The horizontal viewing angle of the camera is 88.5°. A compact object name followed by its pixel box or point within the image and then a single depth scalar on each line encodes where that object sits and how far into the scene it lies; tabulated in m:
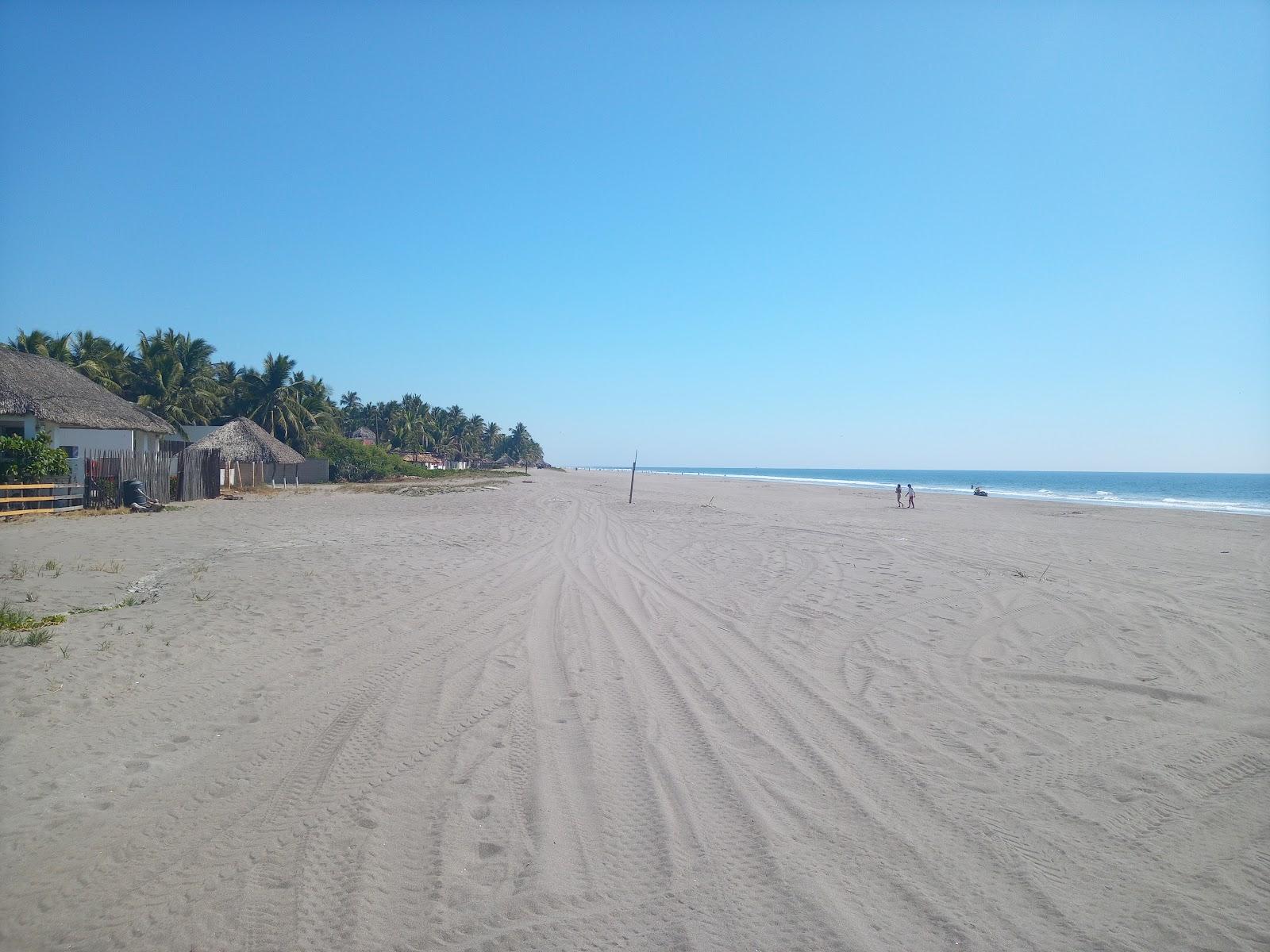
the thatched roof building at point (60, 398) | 18.52
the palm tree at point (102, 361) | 32.44
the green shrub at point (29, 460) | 16.11
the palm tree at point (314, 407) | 44.41
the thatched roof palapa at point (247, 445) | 30.78
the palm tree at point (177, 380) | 35.97
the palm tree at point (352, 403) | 81.25
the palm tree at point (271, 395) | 41.09
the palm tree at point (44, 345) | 32.75
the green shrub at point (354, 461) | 42.47
